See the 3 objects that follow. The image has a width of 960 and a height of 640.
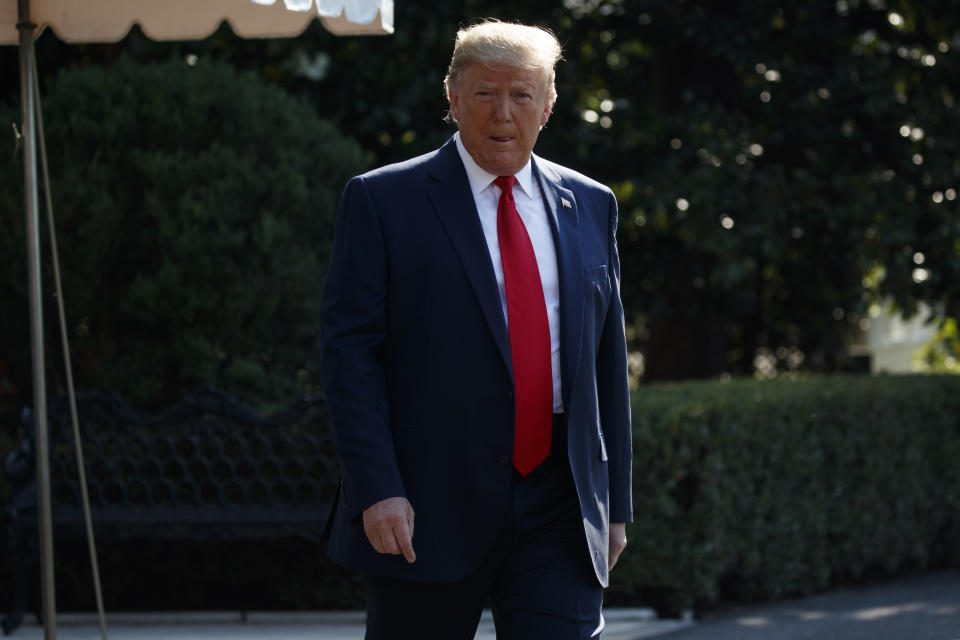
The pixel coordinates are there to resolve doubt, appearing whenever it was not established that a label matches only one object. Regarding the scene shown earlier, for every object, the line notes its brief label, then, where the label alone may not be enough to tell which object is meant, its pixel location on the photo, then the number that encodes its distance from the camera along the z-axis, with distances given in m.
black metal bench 12.20
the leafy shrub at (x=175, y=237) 13.21
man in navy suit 5.76
